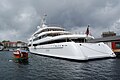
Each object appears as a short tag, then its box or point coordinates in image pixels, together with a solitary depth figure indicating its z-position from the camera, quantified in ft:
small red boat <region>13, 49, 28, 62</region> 53.69
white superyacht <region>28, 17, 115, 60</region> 48.65
